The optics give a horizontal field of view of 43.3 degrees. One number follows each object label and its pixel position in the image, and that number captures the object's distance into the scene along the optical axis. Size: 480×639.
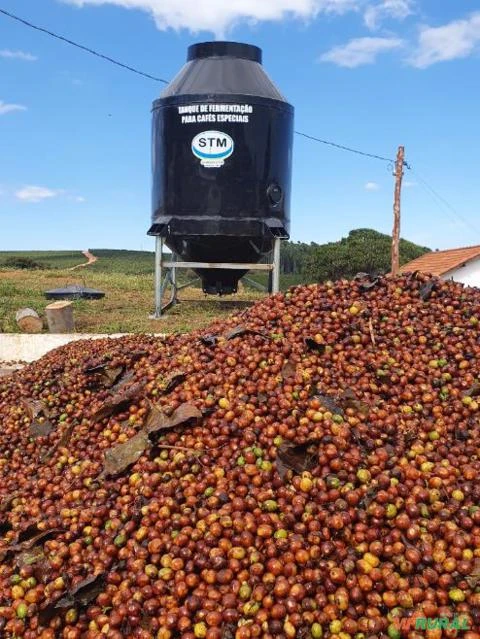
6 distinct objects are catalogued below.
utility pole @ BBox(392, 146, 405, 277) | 23.90
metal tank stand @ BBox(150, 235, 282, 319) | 14.60
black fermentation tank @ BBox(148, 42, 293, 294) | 13.73
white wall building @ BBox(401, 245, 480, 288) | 27.13
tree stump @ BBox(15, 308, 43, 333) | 14.22
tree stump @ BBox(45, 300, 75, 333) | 13.48
